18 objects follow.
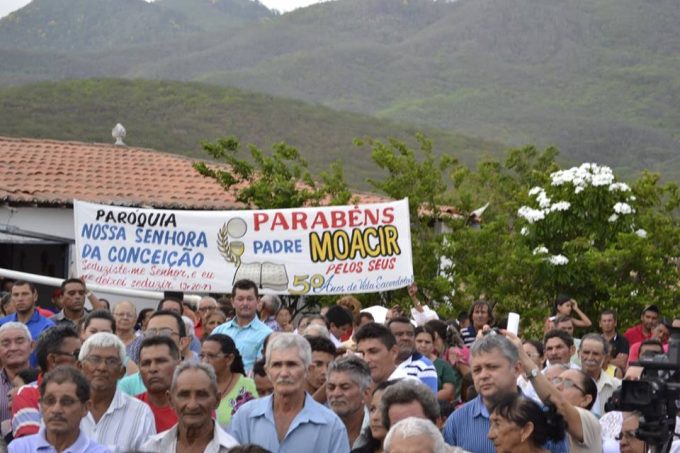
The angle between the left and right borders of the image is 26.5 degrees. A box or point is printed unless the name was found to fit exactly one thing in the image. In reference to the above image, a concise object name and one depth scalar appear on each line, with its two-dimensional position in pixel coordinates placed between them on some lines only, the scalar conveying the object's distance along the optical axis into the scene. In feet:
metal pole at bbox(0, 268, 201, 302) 54.70
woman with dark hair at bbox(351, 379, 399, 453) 24.40
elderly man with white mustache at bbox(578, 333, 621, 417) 37.14
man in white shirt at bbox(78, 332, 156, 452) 27.17
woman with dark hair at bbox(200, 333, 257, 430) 31.19
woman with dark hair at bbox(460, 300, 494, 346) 50.37
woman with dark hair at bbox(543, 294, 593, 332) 54.78
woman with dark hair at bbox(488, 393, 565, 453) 23.17
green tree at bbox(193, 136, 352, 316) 78.43
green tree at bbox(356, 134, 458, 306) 76.13
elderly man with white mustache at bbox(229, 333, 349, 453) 25.63
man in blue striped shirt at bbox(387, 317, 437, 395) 31.81
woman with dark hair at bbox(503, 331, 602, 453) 24.98
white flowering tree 66.54
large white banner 56.13
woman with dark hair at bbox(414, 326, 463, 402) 38.37
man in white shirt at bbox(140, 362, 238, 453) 24.99
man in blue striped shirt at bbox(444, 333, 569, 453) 25.93
